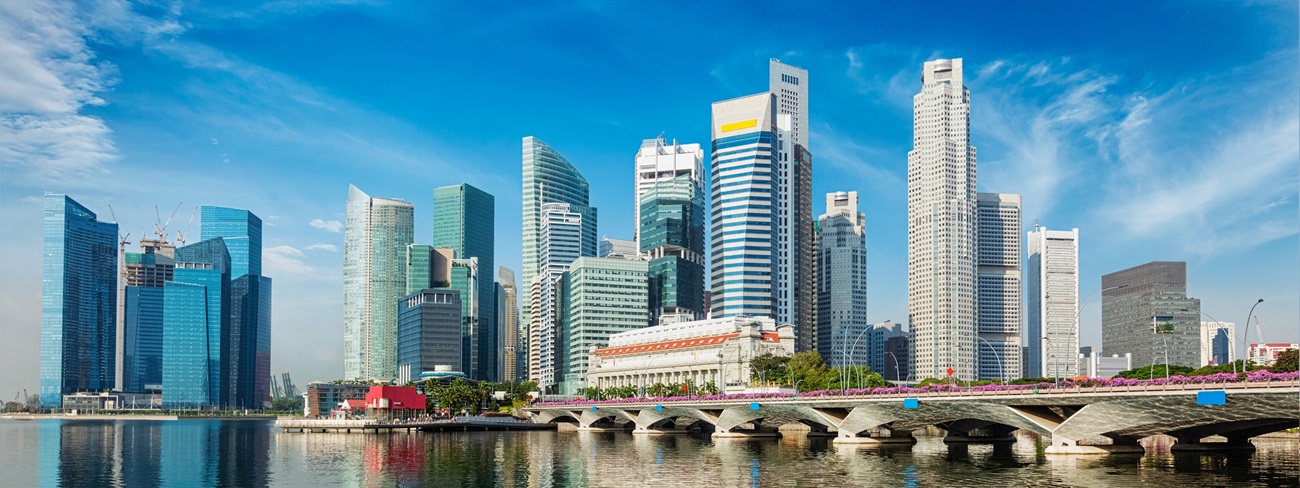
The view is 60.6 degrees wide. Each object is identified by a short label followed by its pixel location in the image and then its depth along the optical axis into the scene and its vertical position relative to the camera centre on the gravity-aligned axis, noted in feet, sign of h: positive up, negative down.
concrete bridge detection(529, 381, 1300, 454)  291.17 -30.85
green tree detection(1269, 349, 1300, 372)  429.34 -16.27
